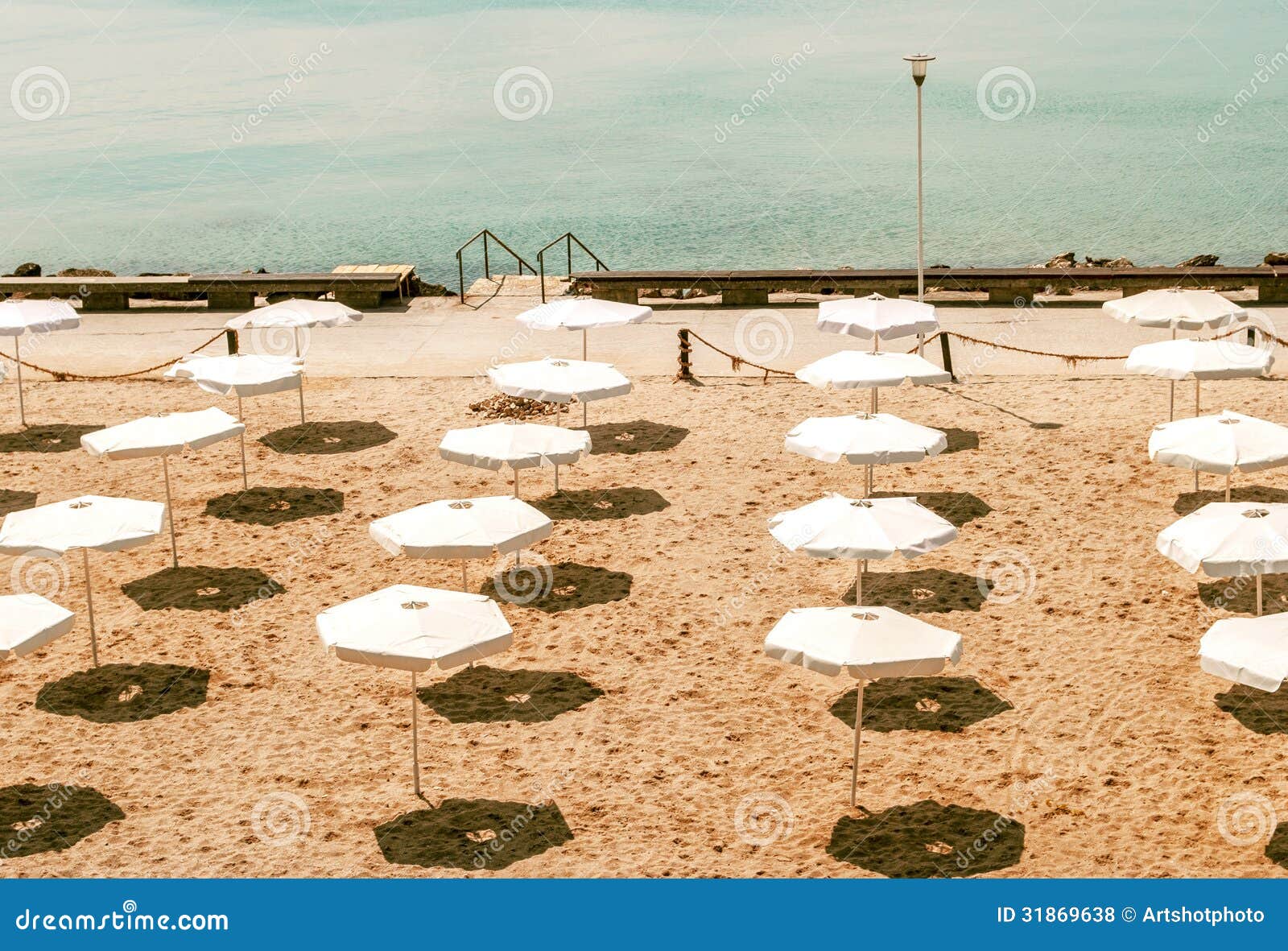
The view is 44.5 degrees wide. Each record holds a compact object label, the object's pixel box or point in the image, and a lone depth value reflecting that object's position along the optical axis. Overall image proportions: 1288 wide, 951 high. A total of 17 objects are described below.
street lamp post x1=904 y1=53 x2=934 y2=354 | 24.11
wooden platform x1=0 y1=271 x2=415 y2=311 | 31.61
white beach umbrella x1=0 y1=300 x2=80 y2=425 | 23.02
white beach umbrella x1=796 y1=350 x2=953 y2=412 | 20.16
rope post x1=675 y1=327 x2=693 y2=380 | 25.38
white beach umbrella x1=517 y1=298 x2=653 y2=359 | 23.36
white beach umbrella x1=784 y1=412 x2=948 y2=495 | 17.69
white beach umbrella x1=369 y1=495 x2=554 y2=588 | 15.68
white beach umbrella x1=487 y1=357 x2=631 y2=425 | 20.45
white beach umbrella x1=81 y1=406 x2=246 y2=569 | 18.25
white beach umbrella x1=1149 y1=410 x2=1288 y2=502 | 17.08
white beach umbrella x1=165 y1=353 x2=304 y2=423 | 20.73
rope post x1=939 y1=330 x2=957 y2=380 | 24.84
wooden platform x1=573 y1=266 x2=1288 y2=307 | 30.75
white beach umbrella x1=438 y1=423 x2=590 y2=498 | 18.19
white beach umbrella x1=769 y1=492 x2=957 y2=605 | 15.23
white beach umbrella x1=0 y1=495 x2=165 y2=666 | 15.53
